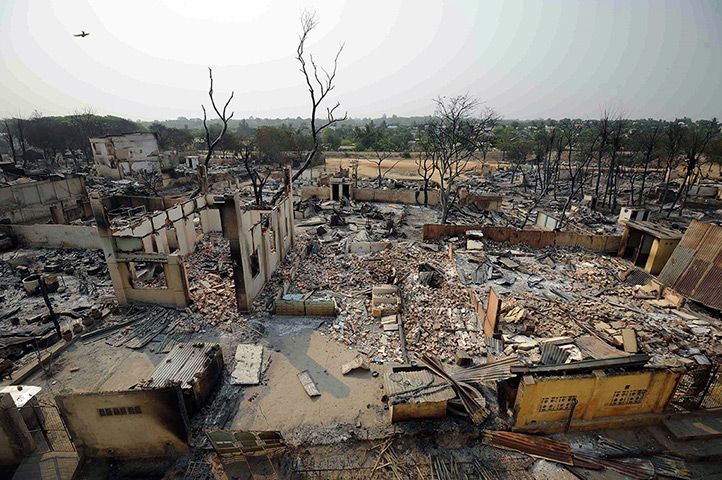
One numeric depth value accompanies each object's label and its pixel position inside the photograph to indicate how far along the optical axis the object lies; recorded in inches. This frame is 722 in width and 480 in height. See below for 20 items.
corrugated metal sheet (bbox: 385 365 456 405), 283.7
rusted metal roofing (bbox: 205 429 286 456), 253.6
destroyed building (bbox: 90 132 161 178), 1470.2
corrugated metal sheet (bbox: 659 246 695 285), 498.6
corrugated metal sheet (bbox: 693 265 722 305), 446.9
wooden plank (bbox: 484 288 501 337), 371.2
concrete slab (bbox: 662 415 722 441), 284.4
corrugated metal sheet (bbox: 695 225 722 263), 471.2
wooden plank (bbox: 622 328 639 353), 354.1
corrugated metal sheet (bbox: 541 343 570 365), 335.9
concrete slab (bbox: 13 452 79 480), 256.2
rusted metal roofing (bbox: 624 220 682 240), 538.6
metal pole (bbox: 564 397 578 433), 279.4
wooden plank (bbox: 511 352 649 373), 275.3
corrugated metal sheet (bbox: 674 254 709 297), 474.9
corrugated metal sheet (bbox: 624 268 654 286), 525.7
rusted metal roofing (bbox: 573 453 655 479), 254.8
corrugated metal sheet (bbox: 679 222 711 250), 490.3
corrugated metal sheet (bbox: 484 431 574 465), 264.7
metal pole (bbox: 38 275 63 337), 382.1
